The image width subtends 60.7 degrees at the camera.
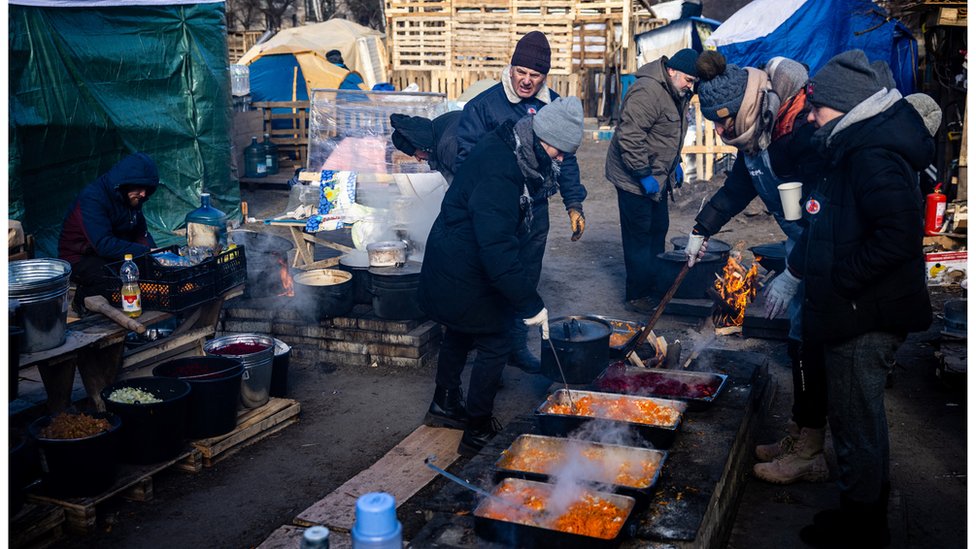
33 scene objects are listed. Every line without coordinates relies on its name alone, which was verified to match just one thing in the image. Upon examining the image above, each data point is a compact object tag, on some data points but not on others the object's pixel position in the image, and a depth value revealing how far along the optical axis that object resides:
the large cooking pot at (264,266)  7.73
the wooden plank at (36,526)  4.31
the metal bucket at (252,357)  5.81
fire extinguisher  9.48
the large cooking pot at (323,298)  7.23
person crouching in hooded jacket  6.52
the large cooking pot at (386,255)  7.51
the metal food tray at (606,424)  4.50
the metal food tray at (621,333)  6.44
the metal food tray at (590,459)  4.05
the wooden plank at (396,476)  4.71
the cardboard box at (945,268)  9.18
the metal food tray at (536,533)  3.44
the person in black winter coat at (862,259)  3.80
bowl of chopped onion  4.93
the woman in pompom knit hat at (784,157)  4.91
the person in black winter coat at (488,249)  4.93
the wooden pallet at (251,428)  5.41
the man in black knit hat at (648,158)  8.03
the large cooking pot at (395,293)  7.12
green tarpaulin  10.34
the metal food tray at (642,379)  5.41
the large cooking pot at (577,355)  5.99
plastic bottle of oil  5.77
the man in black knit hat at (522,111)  6.83
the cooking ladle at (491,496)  3.76
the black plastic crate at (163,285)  5.98
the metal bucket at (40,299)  4.88
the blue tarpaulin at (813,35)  12.61
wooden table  5.17
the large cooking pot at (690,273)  8.12
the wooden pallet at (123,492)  4.57
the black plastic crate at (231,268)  6.55
